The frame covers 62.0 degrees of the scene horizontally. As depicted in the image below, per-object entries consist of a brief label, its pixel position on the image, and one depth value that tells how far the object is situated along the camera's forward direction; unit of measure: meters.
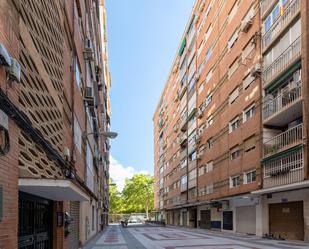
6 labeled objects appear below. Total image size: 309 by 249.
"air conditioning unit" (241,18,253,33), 19.02
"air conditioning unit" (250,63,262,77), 17.62
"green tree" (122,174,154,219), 65.92
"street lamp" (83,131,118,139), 9.16
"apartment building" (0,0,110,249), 3.15
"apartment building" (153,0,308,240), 14.87
